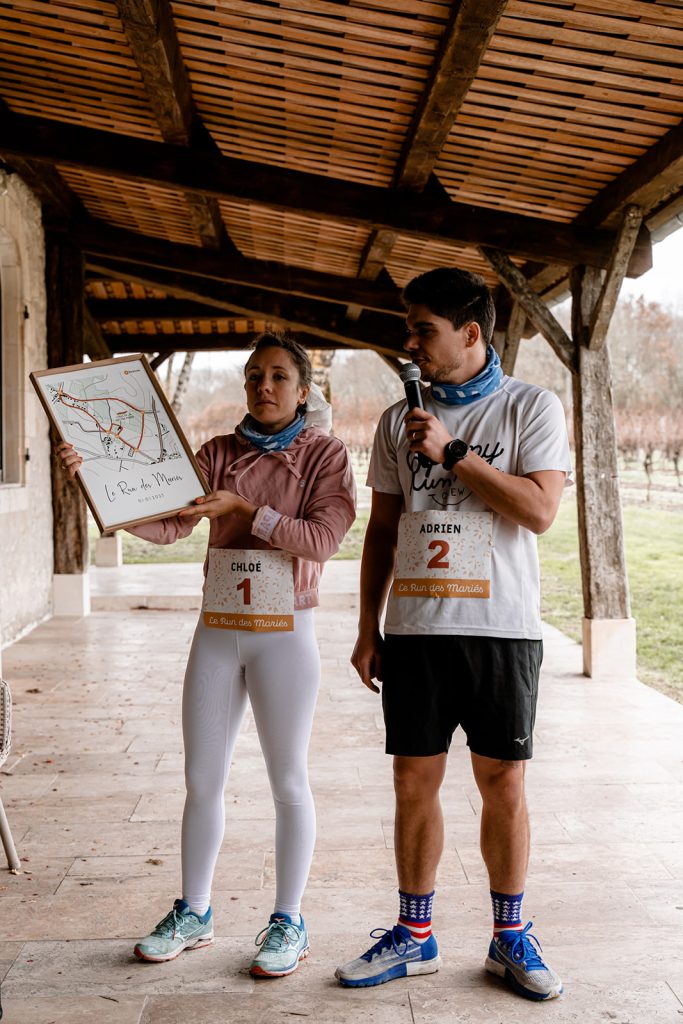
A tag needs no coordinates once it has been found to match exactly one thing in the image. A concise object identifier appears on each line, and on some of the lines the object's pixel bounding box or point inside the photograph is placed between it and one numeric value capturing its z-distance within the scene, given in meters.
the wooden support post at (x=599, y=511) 6.07
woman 2.32
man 2.20
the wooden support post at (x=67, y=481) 8.38
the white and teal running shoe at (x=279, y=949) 2.32
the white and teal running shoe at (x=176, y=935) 2.40
